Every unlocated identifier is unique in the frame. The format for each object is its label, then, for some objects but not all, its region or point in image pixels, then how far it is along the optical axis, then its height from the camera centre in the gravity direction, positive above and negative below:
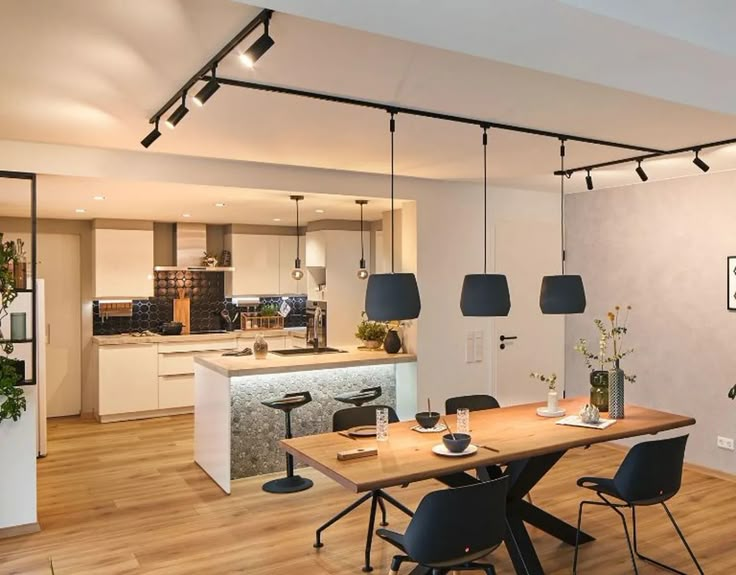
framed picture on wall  5.22 +0.08
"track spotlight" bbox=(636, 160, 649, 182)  4.77 +0.87
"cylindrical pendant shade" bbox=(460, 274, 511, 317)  3.63 -0.02
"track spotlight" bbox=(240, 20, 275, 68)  2.19 +0.83
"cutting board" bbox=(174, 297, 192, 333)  8.38 -0.20
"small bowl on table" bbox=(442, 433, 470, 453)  3.19 -0.73
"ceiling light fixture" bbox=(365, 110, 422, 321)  3.20 -0.02
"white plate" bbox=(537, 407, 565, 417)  4.11 -0.75
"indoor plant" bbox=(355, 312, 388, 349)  6.02 -0.37
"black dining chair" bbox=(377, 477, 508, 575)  2.73 -0.98
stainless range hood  8.26 +0.59
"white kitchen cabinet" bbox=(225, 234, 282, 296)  8.53 +0.39
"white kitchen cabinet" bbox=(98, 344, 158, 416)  7.41 -0.93
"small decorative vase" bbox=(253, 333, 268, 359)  5.48 -0.44
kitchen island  5.13 -0.84
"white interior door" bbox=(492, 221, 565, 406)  6.32 -0.28
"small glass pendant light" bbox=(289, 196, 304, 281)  6.09 +0.27
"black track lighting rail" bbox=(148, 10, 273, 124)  2.19 +0.93
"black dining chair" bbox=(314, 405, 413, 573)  4.02 -0.80
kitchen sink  5.89 -0.51
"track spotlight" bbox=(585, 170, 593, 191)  5.19 +0.88
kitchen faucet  5.98 -0.30
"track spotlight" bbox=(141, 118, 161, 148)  3.46 +0.84
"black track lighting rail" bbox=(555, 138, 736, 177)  4.25 +0.96
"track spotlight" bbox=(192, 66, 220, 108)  2.67 +0.83
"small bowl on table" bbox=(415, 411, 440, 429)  3.71 -0.71
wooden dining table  2.99 -0.78
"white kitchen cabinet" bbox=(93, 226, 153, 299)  7.66 +0.39
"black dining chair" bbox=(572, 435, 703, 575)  3.44 -0.96
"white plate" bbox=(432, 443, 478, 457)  3.19 -0.77
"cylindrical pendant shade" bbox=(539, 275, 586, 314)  3.91 -0.02
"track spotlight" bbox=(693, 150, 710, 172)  4.49 +0.87
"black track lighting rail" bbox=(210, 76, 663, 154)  2.96 +0.95
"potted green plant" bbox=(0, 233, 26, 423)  4.03 -0.45
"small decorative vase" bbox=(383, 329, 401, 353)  5.77 -0.43
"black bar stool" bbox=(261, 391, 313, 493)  4.95 -1.31
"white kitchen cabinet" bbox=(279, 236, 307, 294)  8.83 +0.40
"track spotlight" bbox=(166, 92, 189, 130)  3.03 +0.85
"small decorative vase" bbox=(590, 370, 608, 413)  4.23 -0.63
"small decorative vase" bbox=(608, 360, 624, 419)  4.02 -0.62
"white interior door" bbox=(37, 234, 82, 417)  7.70 -0.29
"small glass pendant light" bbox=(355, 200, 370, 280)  6.30 +0.52
